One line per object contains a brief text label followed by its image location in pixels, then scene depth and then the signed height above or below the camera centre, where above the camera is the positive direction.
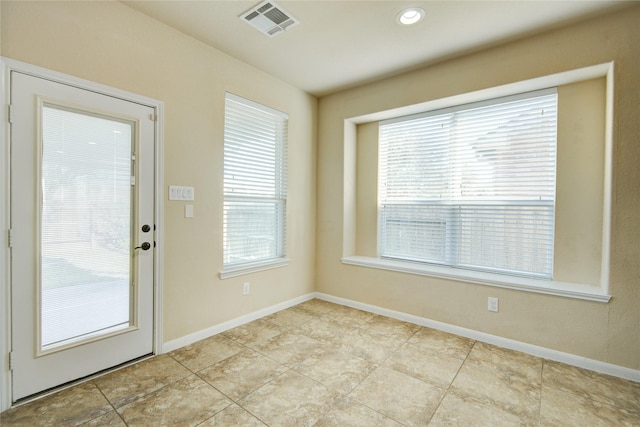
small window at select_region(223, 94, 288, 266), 3.10 +0.31
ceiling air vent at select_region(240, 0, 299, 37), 2.27 +1.55
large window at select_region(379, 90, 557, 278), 2.81 +0.28
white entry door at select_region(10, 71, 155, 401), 1.87 -0.18
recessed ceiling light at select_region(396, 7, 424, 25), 2.27 +1.55
